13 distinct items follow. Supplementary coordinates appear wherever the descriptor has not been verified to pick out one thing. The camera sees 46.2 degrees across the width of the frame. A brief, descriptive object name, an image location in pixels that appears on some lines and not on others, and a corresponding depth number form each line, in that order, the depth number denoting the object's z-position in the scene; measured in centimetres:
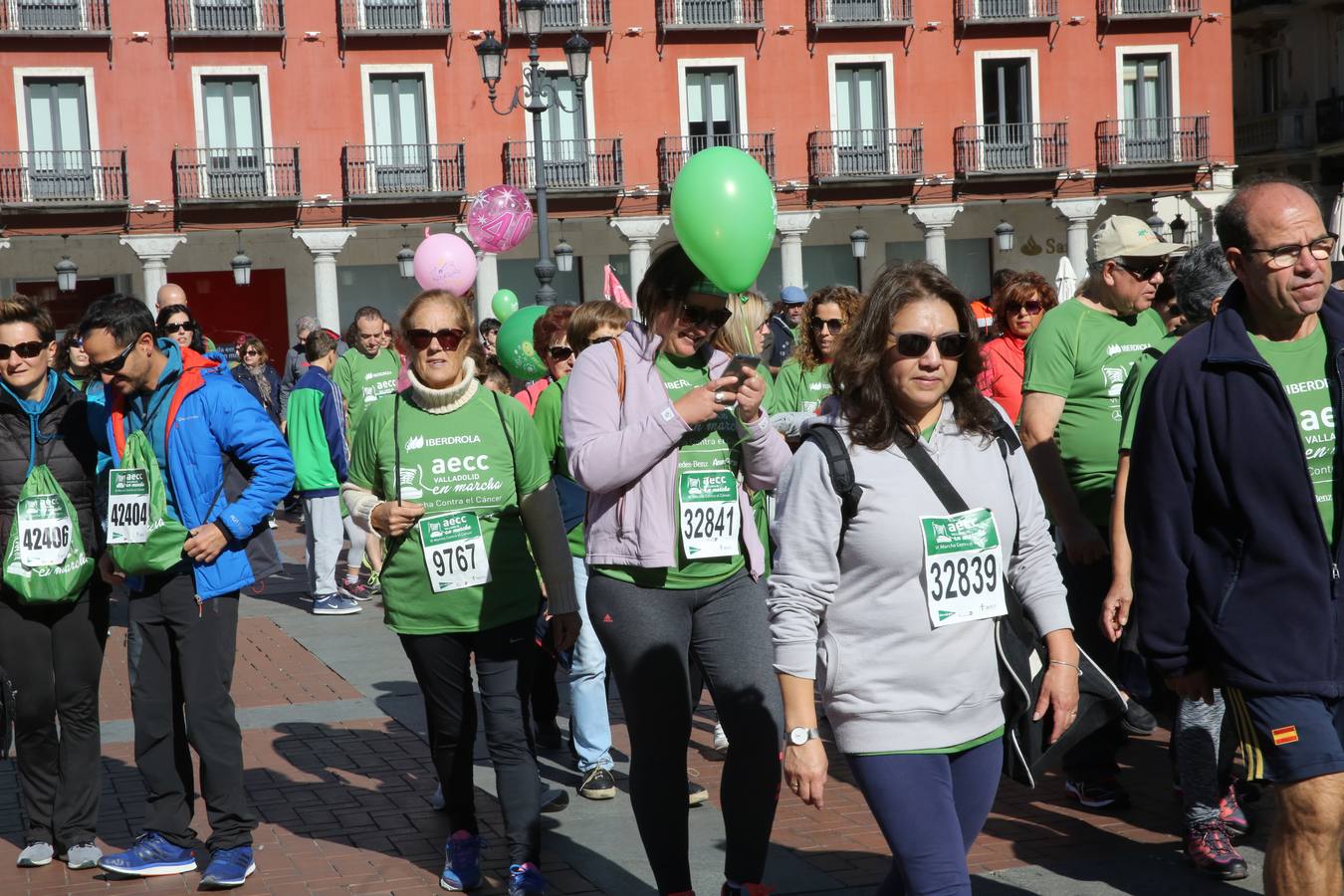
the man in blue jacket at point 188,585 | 506
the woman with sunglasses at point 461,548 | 481
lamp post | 1786
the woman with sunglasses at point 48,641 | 534
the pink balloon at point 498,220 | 1596
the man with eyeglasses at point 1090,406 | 547
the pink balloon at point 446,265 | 913
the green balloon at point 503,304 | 1361
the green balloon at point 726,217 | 414
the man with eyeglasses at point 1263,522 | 345
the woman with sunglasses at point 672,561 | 416
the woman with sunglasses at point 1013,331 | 704
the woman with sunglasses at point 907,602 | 321
